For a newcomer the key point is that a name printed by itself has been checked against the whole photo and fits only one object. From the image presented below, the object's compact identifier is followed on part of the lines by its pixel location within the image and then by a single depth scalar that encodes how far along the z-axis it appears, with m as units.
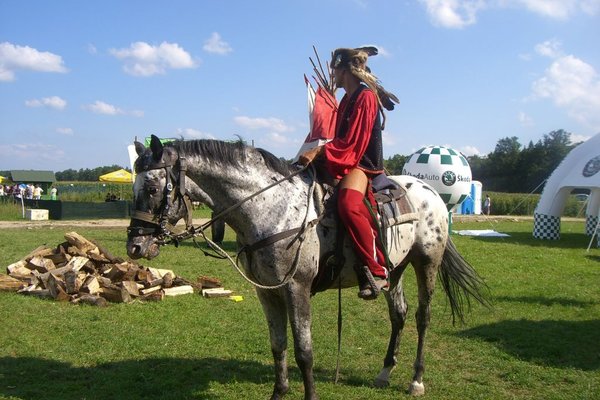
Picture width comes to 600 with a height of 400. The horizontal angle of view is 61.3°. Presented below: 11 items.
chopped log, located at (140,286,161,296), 8.66
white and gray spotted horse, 3.65
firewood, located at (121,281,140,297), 8.49
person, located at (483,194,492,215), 37.97
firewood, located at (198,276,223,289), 9.42
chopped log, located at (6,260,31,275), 9.45
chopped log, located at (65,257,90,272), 9.18
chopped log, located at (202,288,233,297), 8.88
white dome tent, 19.09
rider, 4.07
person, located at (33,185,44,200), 39.01
